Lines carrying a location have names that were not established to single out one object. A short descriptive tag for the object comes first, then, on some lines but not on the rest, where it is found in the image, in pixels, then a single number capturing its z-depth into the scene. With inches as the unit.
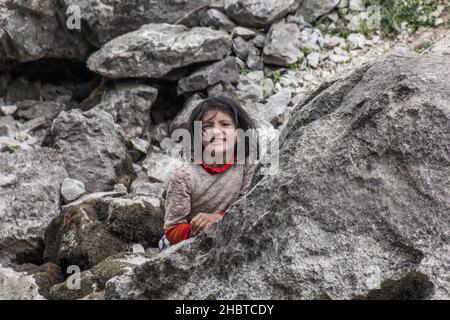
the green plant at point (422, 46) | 654.9
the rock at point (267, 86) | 678.0
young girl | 330.6
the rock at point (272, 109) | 627.0
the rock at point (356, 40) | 705.4
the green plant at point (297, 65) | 699.8
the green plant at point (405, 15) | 704.9
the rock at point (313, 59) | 697.0
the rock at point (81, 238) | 377.9
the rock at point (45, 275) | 325.4
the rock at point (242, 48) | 706.0
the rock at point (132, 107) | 662.3
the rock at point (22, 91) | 749.7
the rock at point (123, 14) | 712.7
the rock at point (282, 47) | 697.0
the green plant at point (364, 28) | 714.4
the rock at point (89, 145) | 554.7
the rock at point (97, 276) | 298.9
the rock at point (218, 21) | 723.9
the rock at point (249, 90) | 669.0
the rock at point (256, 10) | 716.1
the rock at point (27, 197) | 447.7
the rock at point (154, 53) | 664.5
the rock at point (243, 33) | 716.1
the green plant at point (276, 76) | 692.0
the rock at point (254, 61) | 700.4
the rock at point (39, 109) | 708.8
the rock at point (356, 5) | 741.3
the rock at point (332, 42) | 713.8
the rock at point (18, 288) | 273.5
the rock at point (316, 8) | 743.0
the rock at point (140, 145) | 633.2
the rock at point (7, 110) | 717.2
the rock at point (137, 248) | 394.7
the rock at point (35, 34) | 722.8
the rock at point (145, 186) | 550.8
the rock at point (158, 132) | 669.0
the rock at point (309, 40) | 713.3
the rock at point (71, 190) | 507.1
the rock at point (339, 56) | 694.2
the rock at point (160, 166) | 578.8
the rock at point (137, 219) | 407.6
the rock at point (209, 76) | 665.1
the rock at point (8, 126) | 679.7
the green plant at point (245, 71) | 698.7
